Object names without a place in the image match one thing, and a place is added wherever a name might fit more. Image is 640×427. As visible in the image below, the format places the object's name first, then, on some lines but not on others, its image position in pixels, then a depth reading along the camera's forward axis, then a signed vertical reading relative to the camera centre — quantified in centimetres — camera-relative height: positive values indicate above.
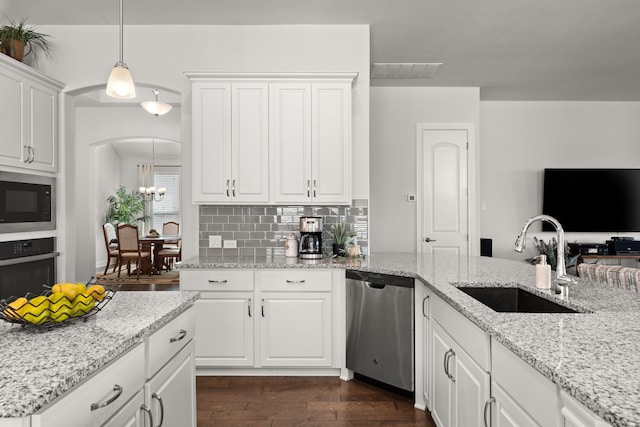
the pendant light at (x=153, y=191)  1071 +51
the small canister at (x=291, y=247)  387 -31
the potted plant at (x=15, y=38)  343 +135
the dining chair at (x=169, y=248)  870 -75
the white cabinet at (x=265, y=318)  345 -82
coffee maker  375 -23
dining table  845 -68
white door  577 +19
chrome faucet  205 -25
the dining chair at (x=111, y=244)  842 -65
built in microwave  315 +7
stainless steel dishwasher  300 -82
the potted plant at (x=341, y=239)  389 -24
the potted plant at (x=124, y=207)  1032 +11
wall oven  312 -40
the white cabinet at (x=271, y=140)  374 +60
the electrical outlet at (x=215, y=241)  401 -27
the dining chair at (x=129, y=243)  802 -56
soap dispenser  224 -33
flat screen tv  624 +16
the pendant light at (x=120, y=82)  227 +66
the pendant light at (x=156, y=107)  616 +146
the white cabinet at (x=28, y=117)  317 +73
